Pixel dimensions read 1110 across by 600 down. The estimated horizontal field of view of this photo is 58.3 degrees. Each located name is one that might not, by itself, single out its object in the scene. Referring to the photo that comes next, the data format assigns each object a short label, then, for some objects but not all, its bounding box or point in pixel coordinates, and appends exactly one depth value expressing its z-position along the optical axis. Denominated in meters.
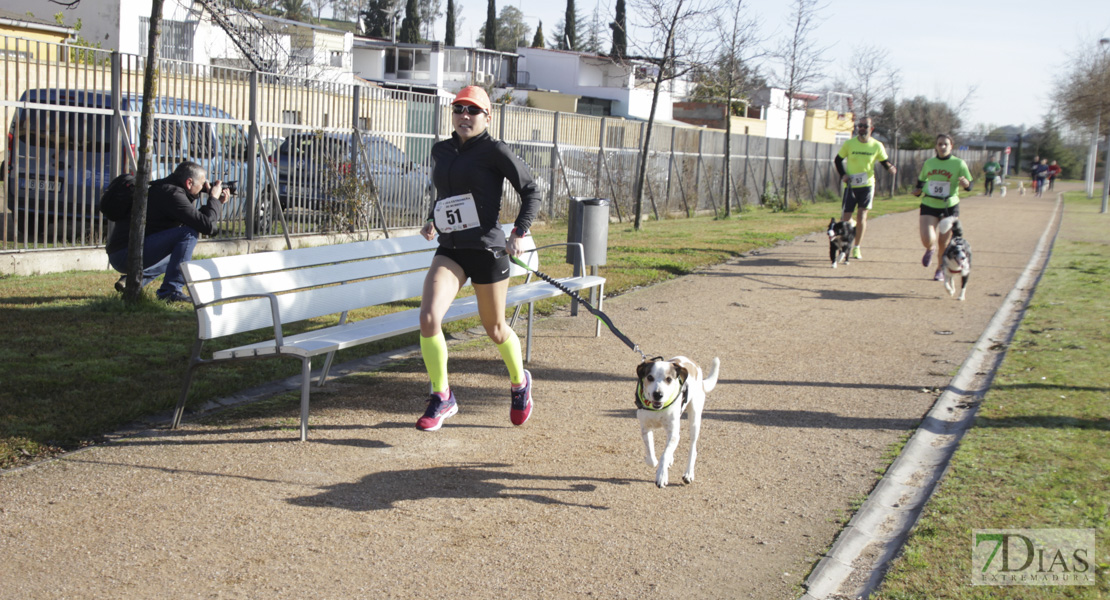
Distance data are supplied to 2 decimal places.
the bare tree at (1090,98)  33.12
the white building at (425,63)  71.56
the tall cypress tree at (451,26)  91.69
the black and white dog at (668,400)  4.88
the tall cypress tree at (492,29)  91.00
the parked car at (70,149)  10.59
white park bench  5.68
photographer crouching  9.16
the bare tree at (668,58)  20.05
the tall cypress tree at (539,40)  103.88
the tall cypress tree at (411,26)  82.56
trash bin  10.16
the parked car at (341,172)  14.02
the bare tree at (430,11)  105.44
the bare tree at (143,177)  8.66
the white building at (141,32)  32.14
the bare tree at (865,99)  41.37
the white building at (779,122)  76.94
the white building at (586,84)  73.50
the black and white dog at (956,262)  11.97
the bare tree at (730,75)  25.06
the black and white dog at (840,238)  15.10
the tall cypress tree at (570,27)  96.94
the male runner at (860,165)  15.08
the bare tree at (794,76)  29.11
